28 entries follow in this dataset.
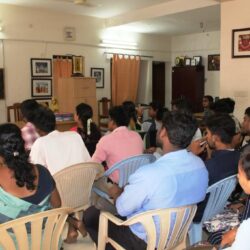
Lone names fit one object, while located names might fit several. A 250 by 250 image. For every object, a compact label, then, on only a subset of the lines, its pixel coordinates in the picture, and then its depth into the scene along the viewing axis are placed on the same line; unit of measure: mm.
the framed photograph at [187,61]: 9069
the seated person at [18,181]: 1649
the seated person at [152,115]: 4598
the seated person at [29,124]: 3047
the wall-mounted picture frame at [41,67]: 6988
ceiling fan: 5355
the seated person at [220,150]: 2281
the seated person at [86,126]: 3737
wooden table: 5798
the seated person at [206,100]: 6234
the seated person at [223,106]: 4047
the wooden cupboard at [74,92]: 6574
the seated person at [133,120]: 3349
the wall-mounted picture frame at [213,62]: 8563
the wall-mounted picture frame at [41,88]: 7045
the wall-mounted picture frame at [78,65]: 7547
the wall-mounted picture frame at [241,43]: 5027
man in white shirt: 2576
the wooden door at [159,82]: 9781
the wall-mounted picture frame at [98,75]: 7923
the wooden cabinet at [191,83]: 8695
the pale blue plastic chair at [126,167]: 2660
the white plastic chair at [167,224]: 1724
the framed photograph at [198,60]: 8875
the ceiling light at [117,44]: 8031
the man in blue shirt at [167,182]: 1741
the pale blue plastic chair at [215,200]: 2176
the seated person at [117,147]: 2926
